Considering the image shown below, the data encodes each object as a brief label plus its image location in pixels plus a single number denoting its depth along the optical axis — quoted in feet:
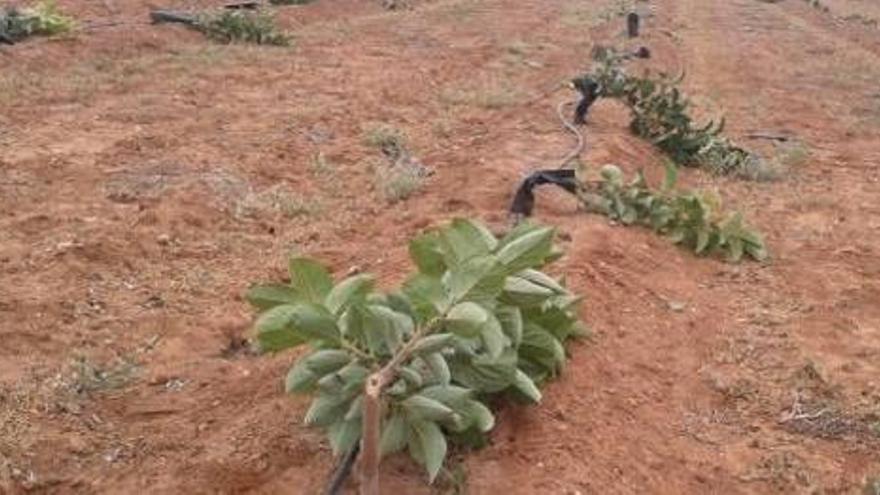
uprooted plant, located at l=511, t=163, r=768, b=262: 18.54
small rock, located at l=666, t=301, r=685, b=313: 15.92
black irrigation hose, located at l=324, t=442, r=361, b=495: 9.64
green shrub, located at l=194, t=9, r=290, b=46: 35.35
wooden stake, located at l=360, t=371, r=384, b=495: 7.75
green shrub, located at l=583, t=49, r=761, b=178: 24.50
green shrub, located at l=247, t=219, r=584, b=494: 9.43
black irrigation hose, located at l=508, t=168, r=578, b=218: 18.60
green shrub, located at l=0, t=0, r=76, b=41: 31.60
